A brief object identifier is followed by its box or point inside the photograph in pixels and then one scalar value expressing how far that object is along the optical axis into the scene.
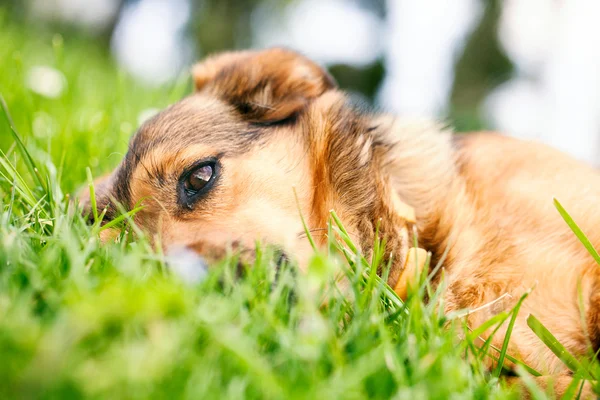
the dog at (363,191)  0.58
